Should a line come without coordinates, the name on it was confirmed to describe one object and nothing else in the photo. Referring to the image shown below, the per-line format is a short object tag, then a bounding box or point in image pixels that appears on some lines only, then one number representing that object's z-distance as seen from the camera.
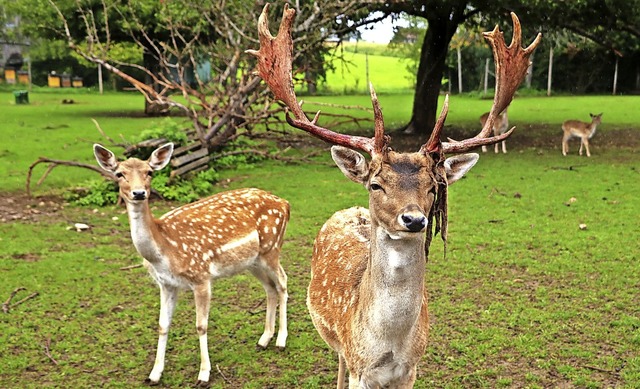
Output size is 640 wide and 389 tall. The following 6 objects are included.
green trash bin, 27.30
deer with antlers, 3.16
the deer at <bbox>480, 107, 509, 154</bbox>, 14.53
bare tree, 12.01
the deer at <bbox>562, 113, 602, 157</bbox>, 13.91
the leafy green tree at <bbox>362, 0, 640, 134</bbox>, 13.05
